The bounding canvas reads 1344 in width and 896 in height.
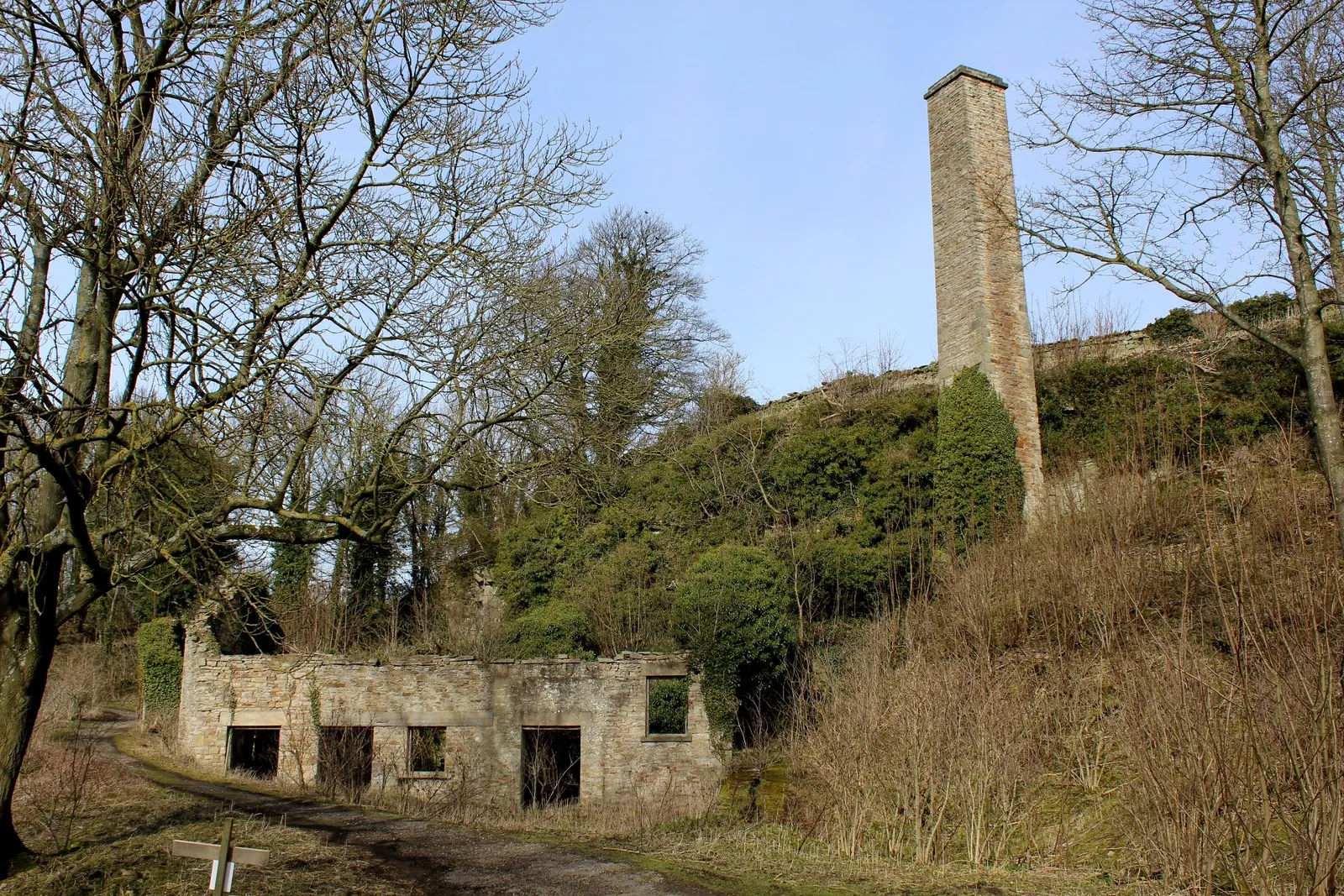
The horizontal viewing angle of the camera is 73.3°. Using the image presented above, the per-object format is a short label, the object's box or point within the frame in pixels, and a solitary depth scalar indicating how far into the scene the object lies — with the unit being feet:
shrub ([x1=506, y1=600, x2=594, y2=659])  53.16
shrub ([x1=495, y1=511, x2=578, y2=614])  61.26
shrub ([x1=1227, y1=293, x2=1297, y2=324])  50.78
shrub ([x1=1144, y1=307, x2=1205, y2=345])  53.26
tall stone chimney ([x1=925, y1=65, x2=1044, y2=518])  52.54
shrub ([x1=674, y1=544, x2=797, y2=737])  45.98
